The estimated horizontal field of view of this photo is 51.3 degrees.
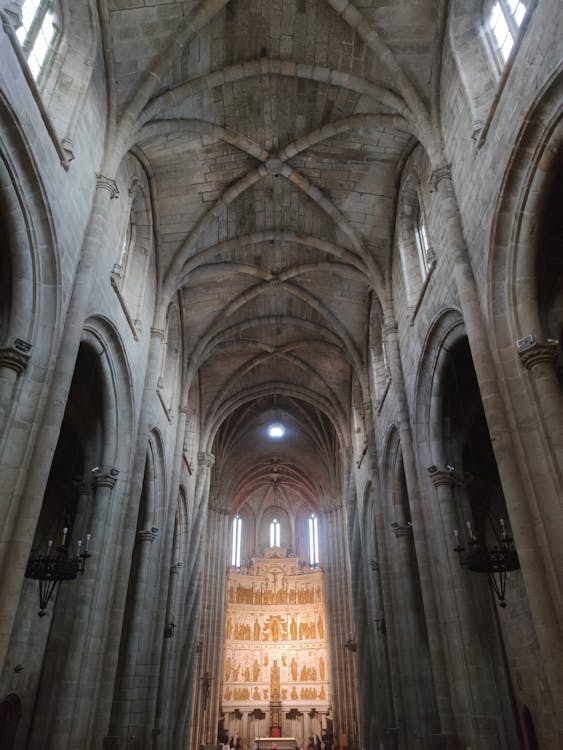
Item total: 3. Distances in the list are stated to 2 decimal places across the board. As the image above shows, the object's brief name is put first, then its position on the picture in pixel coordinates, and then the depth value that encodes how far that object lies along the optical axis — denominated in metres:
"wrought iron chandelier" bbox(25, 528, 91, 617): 9.53
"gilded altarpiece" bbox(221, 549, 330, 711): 32.34
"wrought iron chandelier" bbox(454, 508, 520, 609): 9.54
